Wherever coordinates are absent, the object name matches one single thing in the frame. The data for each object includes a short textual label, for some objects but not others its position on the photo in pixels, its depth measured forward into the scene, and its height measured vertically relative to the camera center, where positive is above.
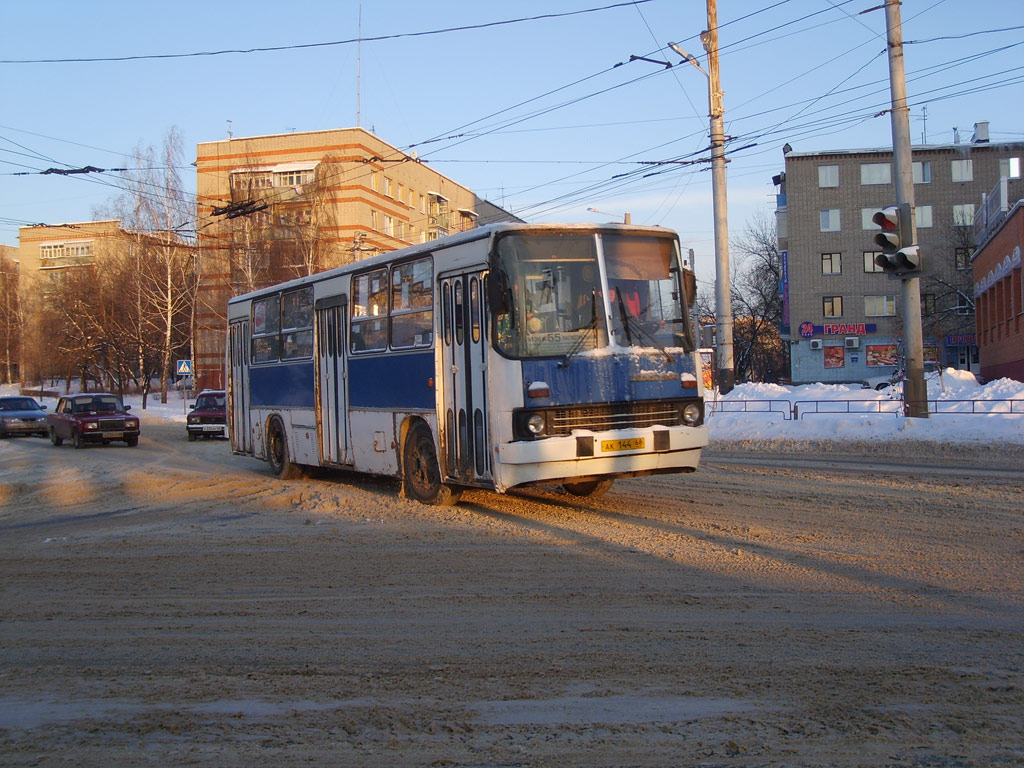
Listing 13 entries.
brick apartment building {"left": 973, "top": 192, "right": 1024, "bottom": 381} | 34.88 +3.74
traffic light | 17.17 +2.47
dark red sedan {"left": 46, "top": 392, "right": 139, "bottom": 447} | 28.53 -0.54
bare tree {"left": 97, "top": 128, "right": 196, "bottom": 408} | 52.03 +7.96
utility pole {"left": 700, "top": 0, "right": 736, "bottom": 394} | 24.64 +4.01
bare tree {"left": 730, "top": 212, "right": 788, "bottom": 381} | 71.06 +5.81
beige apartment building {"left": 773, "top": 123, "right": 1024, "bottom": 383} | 60.31 +8.17
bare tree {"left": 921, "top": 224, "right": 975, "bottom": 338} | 59.59 +5.83
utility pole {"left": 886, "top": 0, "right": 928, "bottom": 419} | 18.70 +4.54
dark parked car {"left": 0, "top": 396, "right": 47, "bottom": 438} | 34.22 -0.47
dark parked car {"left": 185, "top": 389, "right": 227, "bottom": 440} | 31.59 -0.67
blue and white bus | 10.10 +0.33
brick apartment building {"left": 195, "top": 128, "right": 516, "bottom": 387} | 48.50 +11.63
